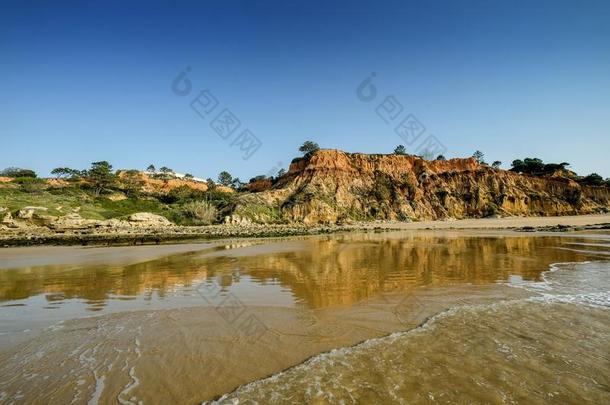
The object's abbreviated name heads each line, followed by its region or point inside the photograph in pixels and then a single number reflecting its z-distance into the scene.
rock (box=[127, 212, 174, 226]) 45.82
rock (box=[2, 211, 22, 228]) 37.81
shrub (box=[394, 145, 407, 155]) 90.19
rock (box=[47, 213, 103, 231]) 39.50
